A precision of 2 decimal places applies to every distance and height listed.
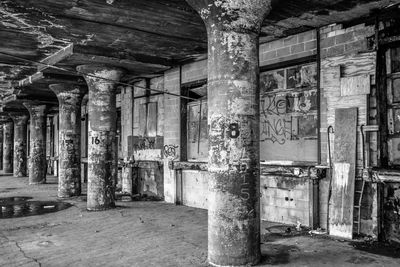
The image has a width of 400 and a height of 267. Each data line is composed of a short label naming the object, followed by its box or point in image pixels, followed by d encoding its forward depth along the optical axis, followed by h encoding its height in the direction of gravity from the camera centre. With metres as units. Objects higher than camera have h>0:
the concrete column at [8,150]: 23.56 -0.72
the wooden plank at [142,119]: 11.66 +0.65
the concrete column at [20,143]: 20.31 -0.21
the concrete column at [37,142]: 15.83 -0.12
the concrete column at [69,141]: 11.45 -0.06
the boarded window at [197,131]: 9.50 +0.20
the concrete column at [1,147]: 30.00 -0.64
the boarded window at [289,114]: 7.09 +0.50
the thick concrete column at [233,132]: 4.67 +0.08
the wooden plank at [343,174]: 6.24 -0.65
